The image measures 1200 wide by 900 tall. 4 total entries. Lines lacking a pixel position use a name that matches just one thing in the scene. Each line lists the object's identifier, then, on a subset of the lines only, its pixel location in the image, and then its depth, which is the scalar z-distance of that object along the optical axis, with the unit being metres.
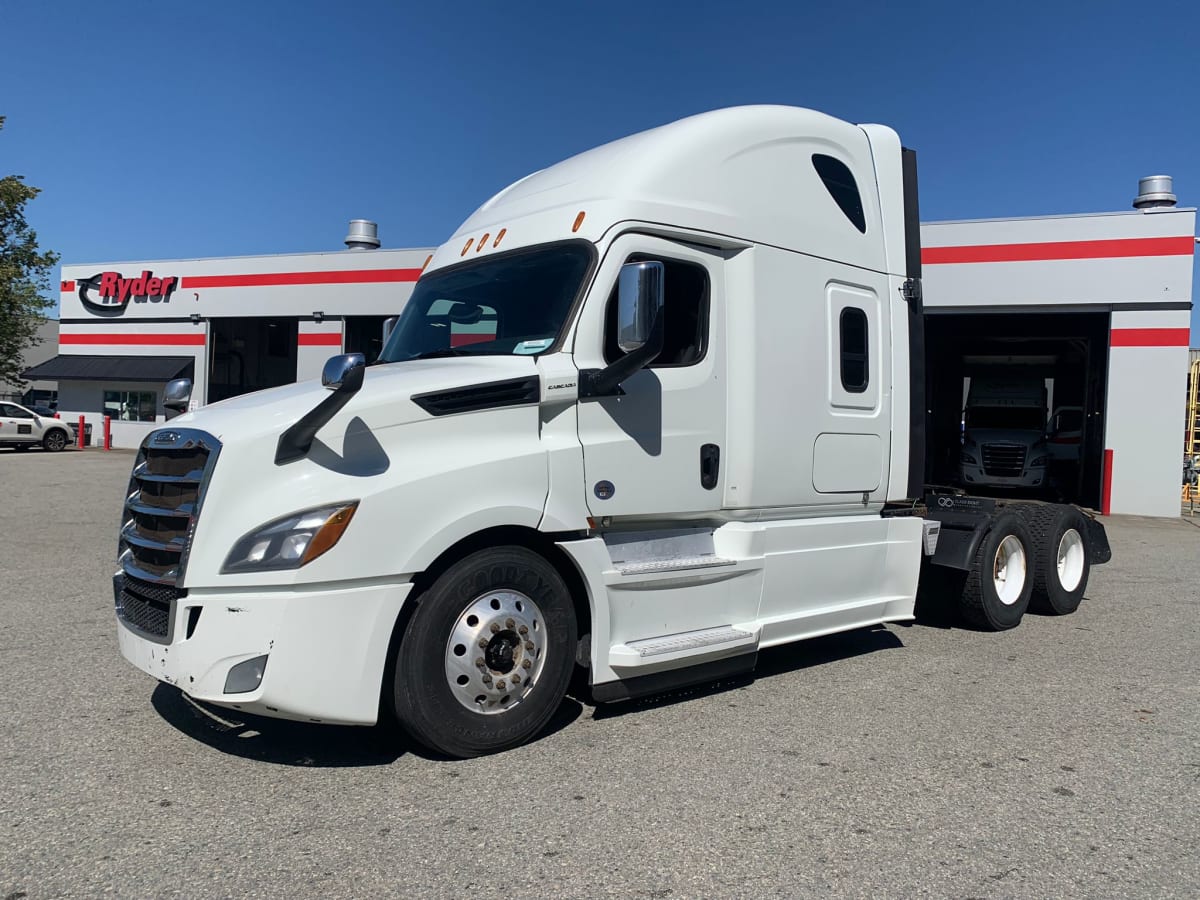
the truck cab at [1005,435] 20.22
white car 28.50
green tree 35.88
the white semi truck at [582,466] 3.78
